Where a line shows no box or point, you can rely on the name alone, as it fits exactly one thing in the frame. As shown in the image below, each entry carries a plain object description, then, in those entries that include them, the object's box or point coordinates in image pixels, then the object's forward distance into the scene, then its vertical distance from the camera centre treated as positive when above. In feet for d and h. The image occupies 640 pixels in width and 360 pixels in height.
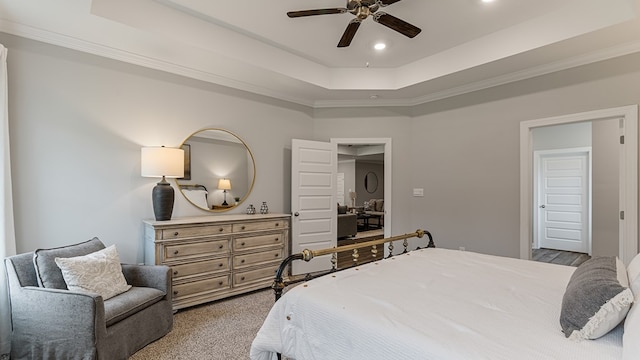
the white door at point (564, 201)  18.78 -1.20
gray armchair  6.50 -3.13
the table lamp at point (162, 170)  9.98 +0.31
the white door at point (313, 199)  14.33 -0.91
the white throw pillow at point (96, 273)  7.34 -2.33
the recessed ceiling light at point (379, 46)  11.53 +5.09
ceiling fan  7.40 +4.17
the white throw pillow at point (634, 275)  4.21 -1.45
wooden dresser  9.89 -2.52
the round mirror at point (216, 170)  11.89 +0.40
